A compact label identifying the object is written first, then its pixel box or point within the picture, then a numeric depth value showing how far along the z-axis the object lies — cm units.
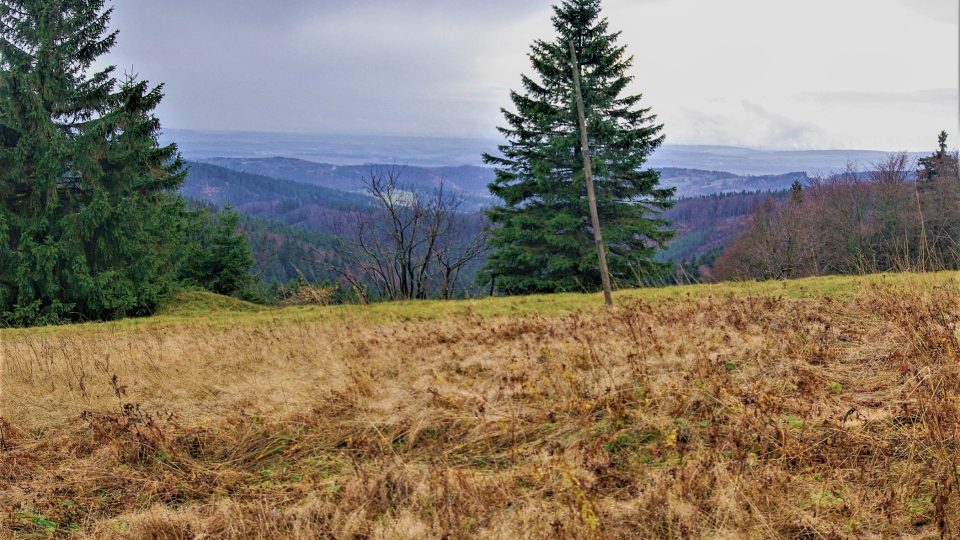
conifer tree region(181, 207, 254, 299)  3058
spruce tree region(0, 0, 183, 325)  1834
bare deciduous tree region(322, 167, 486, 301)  2483
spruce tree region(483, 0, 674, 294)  2223
